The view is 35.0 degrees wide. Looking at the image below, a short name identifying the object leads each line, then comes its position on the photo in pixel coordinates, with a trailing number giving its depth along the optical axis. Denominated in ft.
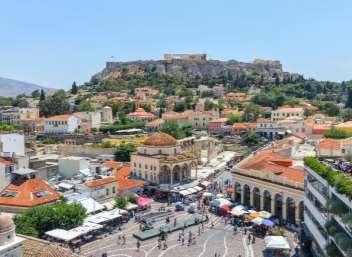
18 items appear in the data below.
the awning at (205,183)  196.09
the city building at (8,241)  73.92
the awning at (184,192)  181.57
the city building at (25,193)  137.59
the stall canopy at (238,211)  151.23
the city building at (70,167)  186.60
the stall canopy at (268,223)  137.80
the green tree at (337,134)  253.85
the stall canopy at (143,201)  162.41
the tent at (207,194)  176.33
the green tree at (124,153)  240.94
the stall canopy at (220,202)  161.17
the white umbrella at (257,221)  139.80
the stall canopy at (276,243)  118.52
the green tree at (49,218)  123.75
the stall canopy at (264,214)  144.98
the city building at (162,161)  193.06
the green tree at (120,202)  154.61
